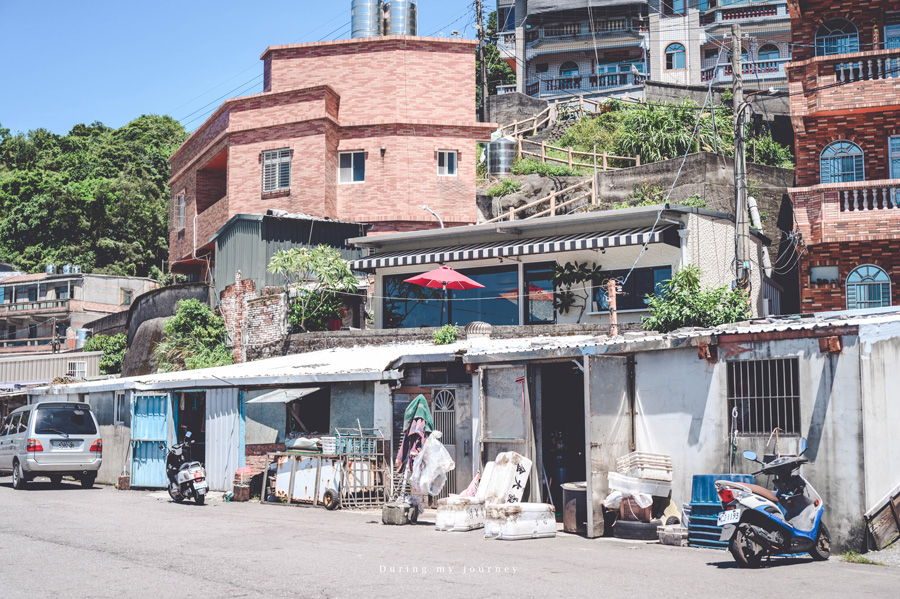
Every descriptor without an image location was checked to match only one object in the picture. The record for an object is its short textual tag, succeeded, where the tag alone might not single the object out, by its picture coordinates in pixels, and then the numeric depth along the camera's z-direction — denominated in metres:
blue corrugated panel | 22.48
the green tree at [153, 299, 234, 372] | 29.33
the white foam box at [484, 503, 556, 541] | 13.60
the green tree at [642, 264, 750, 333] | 17.77
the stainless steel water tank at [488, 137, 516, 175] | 41.91
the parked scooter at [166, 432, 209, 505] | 18.69
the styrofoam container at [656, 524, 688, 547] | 13.04
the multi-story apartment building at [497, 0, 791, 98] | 54.41
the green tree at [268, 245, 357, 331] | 26.93
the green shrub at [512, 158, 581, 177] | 40.19
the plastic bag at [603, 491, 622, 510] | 14.06
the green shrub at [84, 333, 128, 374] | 38.31
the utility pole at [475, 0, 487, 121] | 54.25
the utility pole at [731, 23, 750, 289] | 19.22
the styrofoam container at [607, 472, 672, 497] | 13.95
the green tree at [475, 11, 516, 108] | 63.56
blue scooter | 10.82
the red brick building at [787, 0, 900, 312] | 22.31
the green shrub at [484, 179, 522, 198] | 39.12
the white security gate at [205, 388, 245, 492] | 20.88
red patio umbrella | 23.55
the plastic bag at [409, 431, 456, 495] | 16.05
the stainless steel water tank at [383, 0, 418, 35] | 38.59
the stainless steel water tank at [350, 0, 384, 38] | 38.56
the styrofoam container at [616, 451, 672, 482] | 14.04
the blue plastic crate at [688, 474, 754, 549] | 12.56
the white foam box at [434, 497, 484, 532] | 14.76
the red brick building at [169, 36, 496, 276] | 33.81
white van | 21.30
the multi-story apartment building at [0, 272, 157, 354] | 52.12
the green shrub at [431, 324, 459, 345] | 21.84
